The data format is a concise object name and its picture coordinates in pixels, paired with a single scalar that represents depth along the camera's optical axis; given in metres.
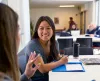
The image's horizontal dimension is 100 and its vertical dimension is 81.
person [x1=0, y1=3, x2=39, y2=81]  0.82
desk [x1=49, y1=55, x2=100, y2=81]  1.57
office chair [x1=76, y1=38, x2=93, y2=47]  4.29
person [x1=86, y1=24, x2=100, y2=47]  5.78
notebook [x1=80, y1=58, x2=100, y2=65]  2.05
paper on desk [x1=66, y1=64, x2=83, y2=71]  1.84
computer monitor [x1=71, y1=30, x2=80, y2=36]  5.51
